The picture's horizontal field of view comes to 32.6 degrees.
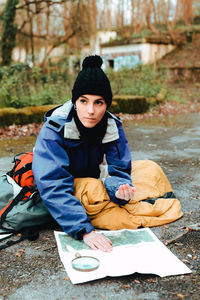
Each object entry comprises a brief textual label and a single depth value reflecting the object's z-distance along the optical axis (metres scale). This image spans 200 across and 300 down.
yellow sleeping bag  2.73
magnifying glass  2.13
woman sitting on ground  2.47
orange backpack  2.86
